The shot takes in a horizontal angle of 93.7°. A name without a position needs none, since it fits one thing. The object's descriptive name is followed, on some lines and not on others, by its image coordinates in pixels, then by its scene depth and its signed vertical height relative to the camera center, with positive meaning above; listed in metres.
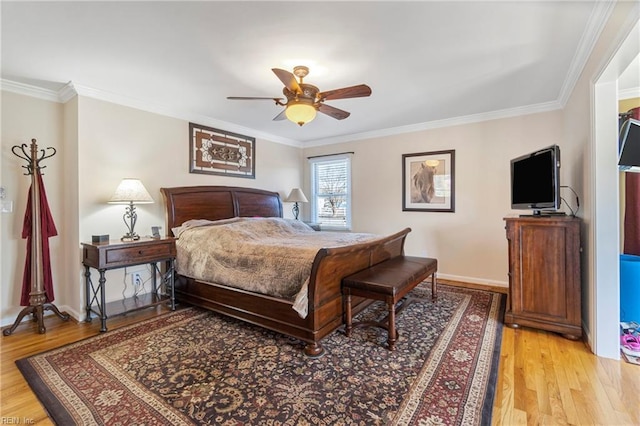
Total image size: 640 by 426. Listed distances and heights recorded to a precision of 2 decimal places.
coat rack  2.82 -0.29
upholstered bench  2.40 -0.61
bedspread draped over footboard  2.53 -0.37
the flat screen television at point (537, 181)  2.62 +0.30
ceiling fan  2.53 +1.02
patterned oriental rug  1.68 -1.10
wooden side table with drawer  2.83 -0.47
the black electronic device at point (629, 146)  2.27 +0.50
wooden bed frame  2.34 -0.69
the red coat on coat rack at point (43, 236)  2.88 -0.20
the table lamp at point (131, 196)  3.05 +0.19
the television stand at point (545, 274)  2.56 -0.56
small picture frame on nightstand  3.45 -0.20
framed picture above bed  4.14 +0.92
